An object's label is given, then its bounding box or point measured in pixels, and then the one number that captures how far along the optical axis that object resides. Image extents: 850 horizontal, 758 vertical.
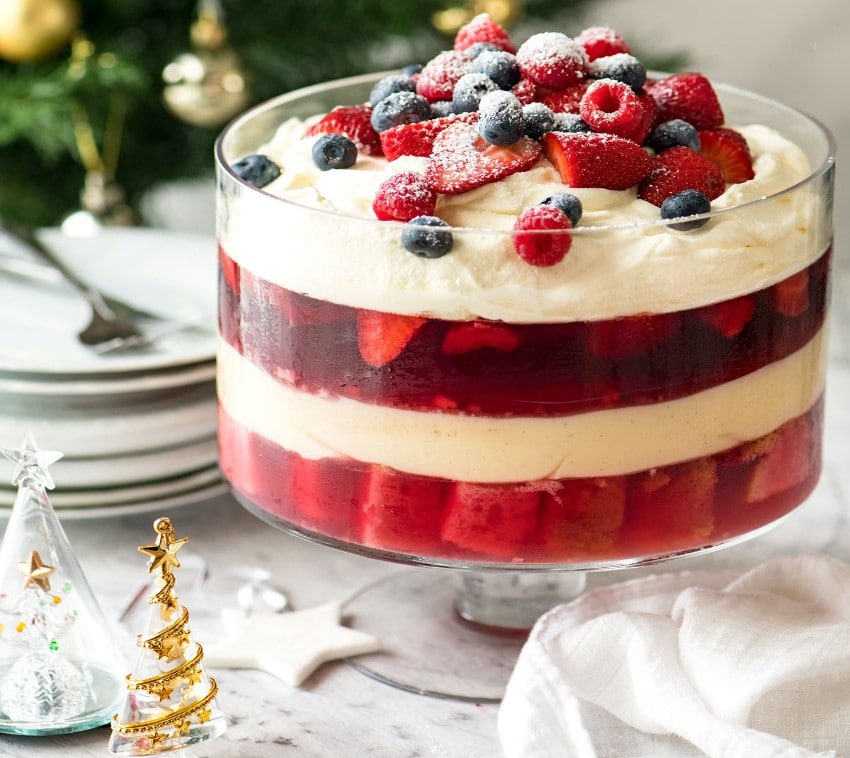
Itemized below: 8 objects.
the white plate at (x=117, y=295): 1.00
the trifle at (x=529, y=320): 0.80
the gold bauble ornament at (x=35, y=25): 1.15
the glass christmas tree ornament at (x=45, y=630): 0.85
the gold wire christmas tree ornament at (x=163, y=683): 0.81
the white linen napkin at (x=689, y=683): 0.82
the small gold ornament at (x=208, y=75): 1.17
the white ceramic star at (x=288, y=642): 0.90
